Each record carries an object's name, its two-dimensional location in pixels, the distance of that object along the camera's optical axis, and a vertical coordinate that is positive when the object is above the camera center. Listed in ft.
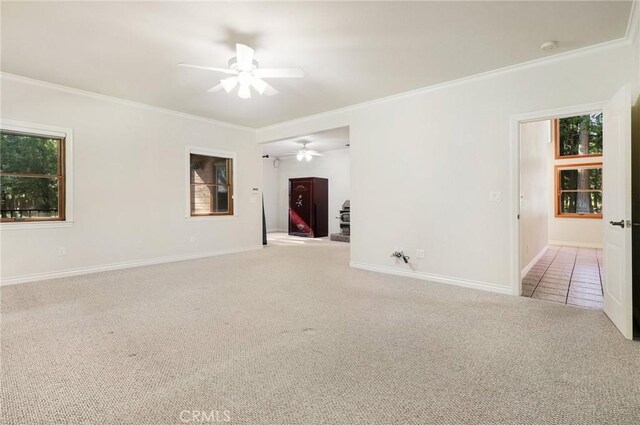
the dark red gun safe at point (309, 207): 31.37 +0.65
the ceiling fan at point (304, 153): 29.27 +5.56
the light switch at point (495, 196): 12.39 +0.65
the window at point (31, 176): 13.46 +1.66
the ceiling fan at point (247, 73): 9.86 +4.62
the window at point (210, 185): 20.15 +1.90
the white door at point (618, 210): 8.25 +0.07
